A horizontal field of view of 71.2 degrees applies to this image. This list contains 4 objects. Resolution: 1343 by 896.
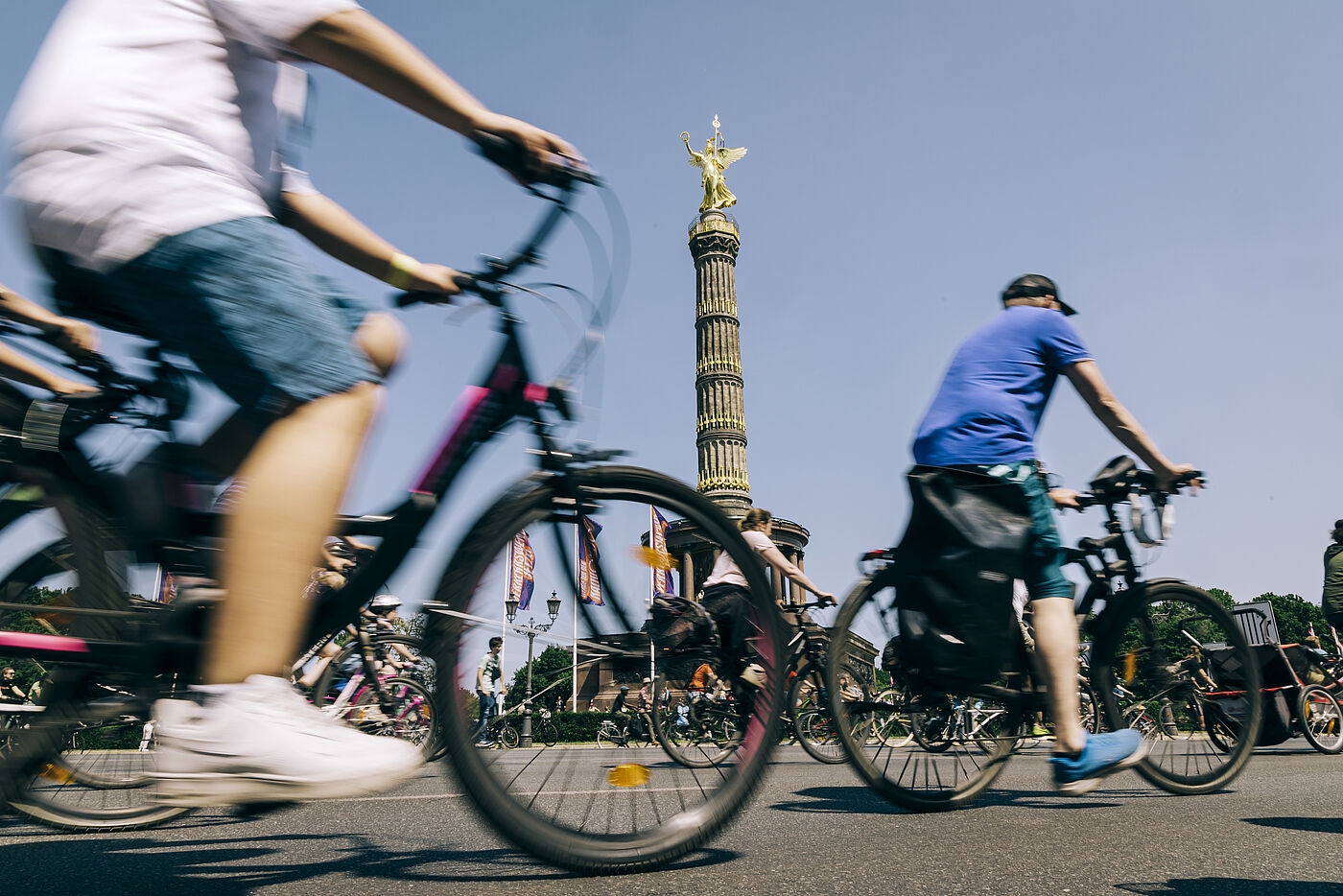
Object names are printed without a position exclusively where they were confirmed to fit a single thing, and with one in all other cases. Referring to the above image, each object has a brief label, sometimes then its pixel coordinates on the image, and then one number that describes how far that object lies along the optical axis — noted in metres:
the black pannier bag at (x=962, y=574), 2.70
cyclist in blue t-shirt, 2.67
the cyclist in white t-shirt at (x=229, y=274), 1.35
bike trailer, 7.06
